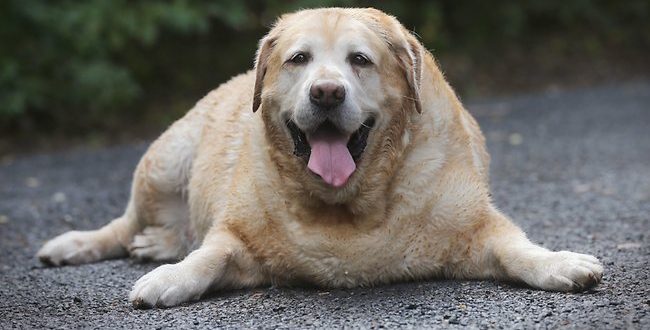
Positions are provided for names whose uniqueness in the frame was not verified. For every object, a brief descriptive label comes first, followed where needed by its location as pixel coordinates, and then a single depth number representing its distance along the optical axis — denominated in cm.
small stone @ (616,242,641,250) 934
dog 771
